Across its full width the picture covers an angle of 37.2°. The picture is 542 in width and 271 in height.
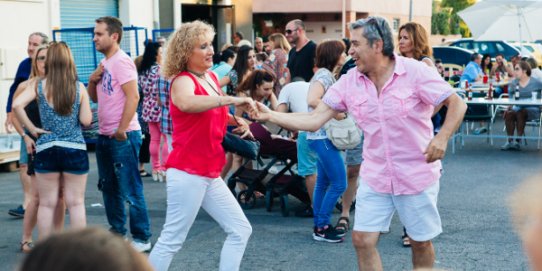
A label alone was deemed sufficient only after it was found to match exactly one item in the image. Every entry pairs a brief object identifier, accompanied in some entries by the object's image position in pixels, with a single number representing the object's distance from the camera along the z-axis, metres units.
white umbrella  20.37
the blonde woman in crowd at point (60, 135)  6.22
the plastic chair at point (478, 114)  14.66
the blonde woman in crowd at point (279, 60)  12.73
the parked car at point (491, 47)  31.38
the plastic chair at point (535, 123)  14.37
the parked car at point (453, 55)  27.72
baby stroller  8.67
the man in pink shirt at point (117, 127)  6.53
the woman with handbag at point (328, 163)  7.25
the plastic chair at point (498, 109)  17.55
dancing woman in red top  5.11
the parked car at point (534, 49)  33.18
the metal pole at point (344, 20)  38.03
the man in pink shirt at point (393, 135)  4.78
